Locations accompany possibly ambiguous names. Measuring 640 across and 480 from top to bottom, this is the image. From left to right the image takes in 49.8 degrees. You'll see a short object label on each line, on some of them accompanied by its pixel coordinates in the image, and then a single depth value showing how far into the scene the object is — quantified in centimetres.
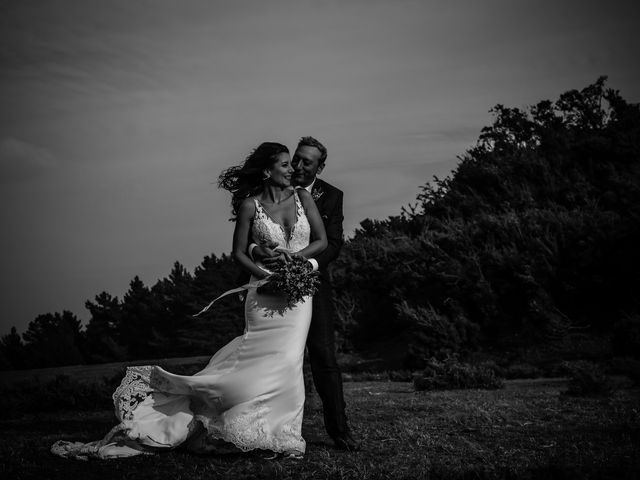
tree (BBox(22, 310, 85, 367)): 2381
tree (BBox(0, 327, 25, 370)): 2359
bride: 572
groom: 595
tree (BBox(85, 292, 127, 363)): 2497
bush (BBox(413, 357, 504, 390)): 1156
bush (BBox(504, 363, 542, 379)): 1348
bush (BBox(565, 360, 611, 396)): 944
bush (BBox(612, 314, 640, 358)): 1342
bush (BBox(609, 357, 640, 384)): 1095
